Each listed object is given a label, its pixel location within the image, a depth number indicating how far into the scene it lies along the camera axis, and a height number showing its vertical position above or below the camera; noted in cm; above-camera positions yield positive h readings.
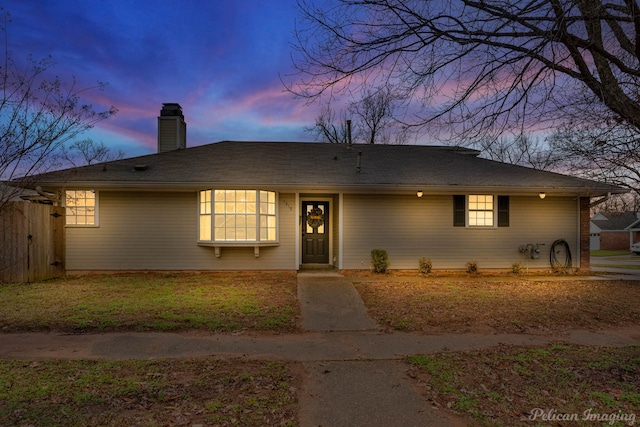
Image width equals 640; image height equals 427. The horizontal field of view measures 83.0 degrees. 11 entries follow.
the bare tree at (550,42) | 352 +178
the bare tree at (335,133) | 2320 +531
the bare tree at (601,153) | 490 +82
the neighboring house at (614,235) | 4184 -283
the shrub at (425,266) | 1070 -163
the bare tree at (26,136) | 420 +94
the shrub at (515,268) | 1109 -175
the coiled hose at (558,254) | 1132 -139
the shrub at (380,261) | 1056 -147
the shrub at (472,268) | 1097 -173
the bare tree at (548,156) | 455 +86
